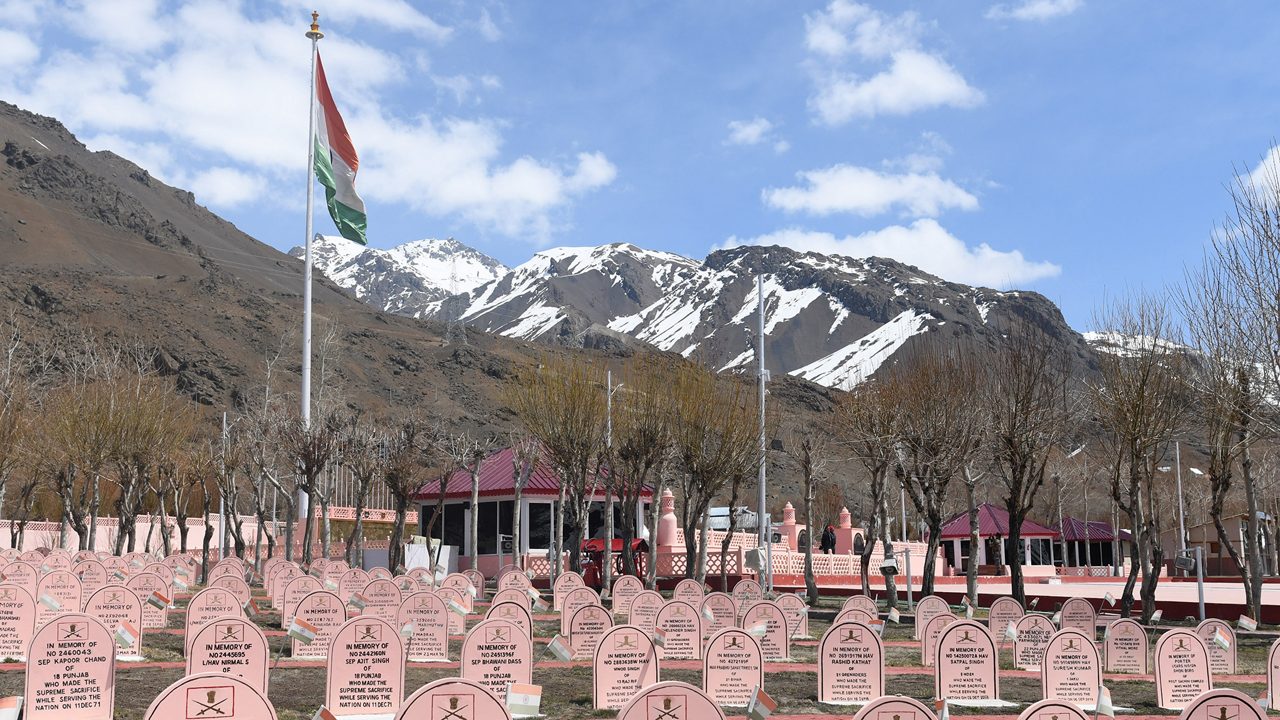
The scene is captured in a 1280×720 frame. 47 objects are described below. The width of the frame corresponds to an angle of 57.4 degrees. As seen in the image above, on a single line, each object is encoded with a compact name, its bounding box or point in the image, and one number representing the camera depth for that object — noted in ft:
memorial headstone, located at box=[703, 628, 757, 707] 31.71
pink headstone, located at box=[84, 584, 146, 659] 40.91
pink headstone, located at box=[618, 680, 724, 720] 19.89
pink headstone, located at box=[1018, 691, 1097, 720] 18.89
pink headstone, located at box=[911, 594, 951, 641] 47.65
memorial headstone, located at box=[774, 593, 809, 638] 53.06
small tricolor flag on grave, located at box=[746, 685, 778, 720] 22.09
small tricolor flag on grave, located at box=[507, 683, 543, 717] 25.73
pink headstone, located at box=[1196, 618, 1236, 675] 40.04
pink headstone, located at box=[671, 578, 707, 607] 52.38
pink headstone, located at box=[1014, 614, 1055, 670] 43.09
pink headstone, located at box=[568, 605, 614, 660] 40.95
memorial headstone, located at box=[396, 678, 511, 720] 19.35
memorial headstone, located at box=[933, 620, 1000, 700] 33.40
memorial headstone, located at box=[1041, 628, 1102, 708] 33.09
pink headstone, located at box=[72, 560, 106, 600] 54.30
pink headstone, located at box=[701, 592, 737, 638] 47.88
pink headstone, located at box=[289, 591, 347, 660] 40.47
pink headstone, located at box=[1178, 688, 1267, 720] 20.49
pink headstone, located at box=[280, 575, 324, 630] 51.60
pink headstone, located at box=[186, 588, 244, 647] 39.92
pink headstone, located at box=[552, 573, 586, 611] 60.18
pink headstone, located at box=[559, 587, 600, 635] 47.96
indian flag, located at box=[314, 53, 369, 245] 101.14
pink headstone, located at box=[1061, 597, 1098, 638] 46.24
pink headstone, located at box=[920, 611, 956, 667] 39.46
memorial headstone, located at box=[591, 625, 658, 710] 31.94
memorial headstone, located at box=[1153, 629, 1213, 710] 35.19
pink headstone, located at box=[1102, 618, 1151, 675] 41.93
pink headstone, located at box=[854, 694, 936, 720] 18.51
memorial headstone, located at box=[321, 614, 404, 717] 28.43
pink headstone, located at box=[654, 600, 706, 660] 42.52
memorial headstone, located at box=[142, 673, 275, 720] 19.39
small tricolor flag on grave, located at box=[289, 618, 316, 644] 33.32
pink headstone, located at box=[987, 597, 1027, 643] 45.85
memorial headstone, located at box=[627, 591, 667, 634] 45.83
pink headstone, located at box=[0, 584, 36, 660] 42.42
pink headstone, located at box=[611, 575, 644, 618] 60.18
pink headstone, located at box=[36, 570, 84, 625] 47.47
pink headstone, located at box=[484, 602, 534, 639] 40.32
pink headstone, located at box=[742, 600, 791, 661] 43.75
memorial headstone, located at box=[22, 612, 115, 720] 27.48
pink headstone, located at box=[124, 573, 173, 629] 50.65
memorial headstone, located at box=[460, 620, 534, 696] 30.89
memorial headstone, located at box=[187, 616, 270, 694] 28.66
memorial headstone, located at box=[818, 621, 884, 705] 33.55
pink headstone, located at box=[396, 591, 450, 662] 42.83
